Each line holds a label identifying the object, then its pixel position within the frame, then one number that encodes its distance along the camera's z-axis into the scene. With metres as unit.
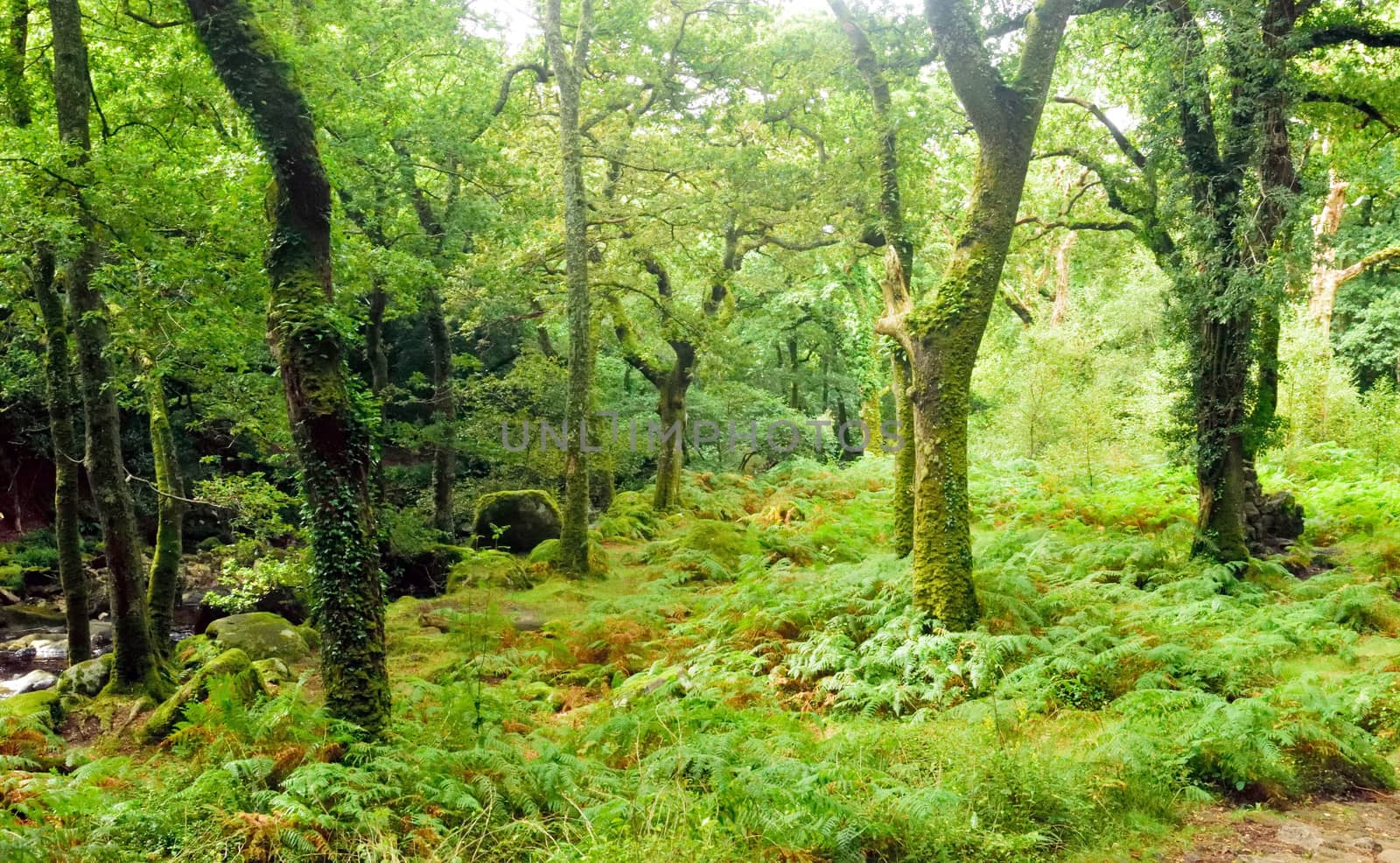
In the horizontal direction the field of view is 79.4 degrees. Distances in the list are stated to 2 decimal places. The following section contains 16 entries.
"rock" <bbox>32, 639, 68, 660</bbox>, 13.63
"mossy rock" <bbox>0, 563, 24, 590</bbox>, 18.02
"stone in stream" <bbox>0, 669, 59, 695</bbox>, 11.07
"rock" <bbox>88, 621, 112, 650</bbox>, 13.79
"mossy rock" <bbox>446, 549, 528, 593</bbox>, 13.44
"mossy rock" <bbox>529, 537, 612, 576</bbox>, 14.21
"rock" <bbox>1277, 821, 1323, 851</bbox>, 4.38
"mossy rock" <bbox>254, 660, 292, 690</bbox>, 8.91
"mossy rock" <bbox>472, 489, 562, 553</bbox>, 17.36
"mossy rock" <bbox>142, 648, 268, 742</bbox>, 6.97
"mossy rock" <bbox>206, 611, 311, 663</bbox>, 10.08
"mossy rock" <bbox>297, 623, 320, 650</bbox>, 11.04
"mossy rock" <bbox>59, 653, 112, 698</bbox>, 9.13
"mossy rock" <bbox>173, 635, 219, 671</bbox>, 9.64
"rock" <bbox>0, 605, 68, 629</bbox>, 15.48
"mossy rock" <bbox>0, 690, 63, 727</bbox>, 8.13
